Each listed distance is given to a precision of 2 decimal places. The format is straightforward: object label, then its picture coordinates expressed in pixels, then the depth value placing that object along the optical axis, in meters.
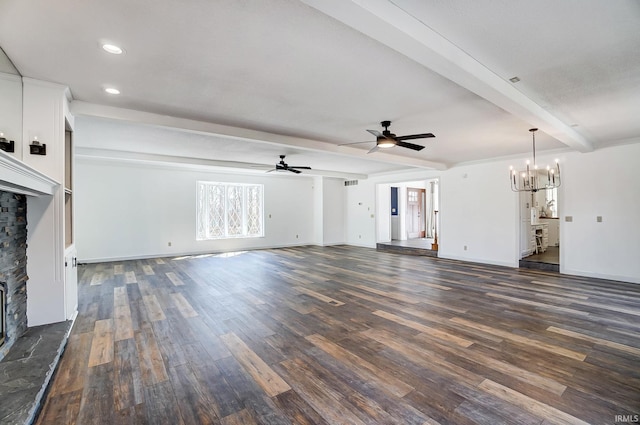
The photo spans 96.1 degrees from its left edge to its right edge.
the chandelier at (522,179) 6.18
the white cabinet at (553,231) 9.62
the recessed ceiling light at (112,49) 2.35
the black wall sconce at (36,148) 2.93
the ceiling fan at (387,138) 3.99
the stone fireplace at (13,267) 2.44
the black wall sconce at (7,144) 2.68
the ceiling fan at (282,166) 6.83
